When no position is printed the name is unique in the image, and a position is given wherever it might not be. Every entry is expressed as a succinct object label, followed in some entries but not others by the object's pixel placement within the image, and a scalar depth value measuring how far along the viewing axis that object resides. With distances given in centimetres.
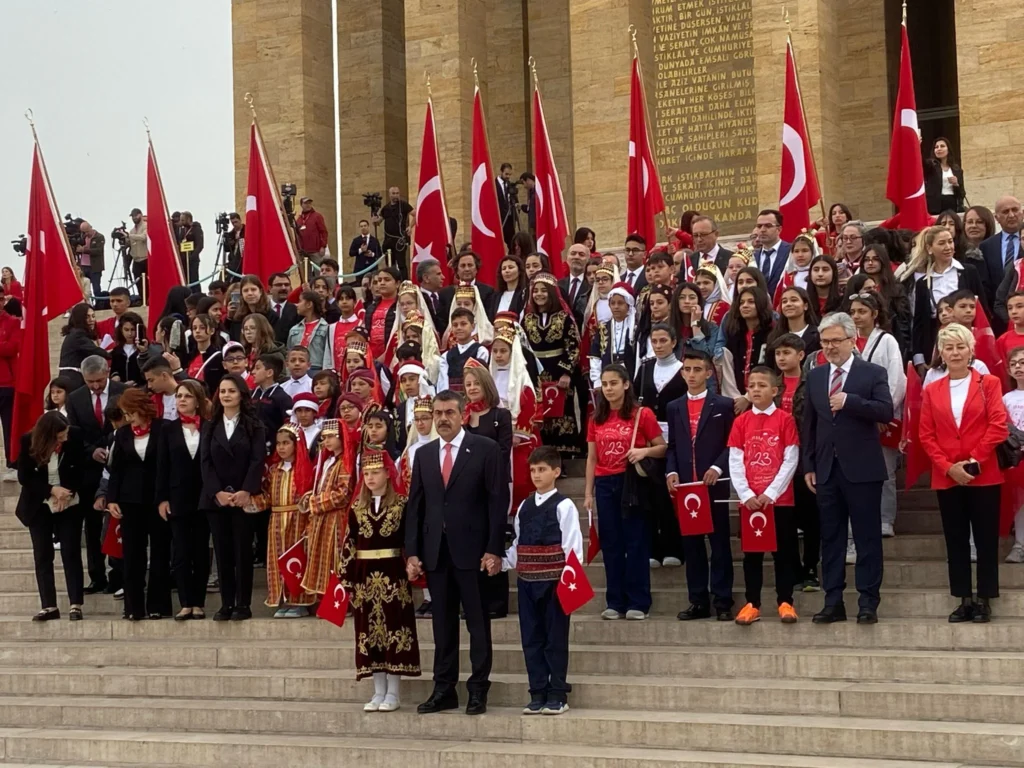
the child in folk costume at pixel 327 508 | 1225
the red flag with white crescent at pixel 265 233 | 1820
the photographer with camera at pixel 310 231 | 2202
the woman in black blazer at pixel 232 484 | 1262
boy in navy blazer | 1107
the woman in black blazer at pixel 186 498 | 1283
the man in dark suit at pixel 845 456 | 1038
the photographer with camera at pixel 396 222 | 2198
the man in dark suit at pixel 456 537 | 1053
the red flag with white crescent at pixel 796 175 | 1656
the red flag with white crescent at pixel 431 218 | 1778
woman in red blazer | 1020
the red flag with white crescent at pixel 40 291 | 1608
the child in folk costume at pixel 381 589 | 1075
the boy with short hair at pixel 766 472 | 1074
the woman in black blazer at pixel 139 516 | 1304
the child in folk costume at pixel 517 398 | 1248
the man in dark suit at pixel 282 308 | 1594
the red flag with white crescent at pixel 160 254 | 1766
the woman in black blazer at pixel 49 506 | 1344
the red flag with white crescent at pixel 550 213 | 1767
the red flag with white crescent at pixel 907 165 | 1598
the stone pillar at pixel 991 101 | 1922
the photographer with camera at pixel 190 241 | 2352
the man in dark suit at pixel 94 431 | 1384
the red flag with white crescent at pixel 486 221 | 1777
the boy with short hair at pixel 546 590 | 1016
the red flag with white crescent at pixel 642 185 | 1755
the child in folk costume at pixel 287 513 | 1260
